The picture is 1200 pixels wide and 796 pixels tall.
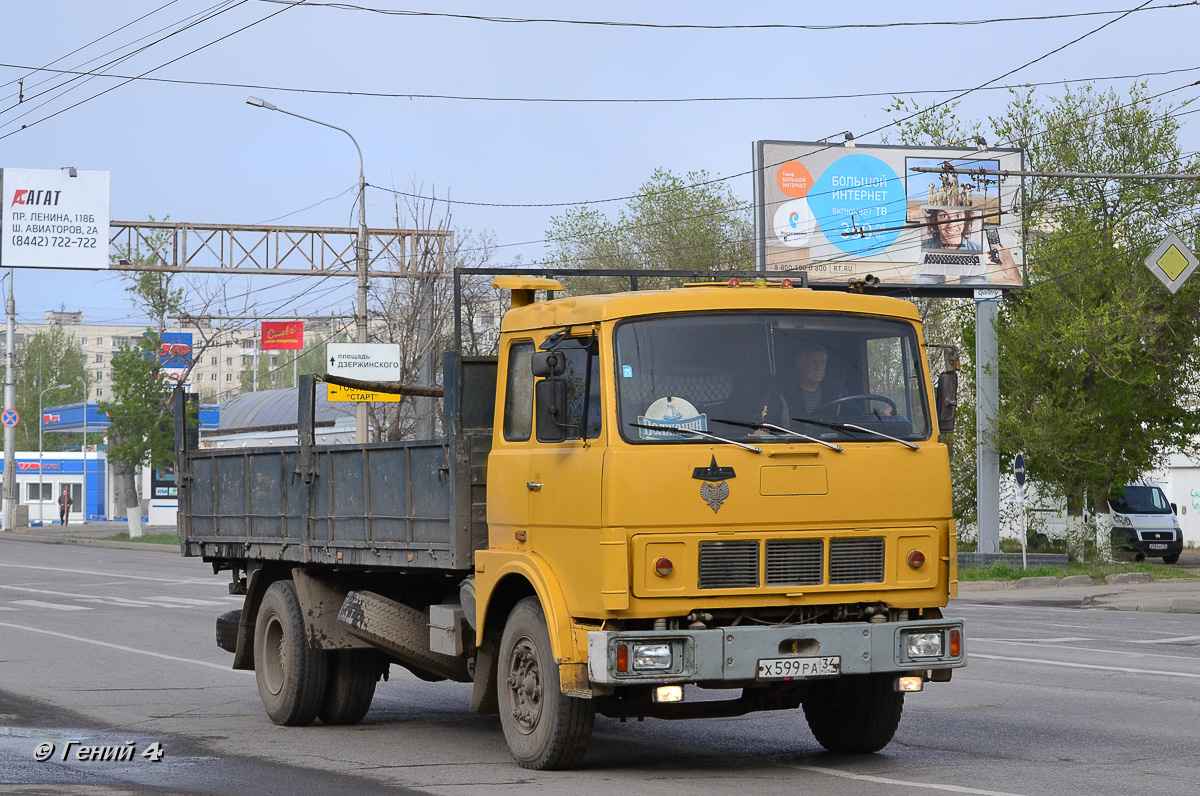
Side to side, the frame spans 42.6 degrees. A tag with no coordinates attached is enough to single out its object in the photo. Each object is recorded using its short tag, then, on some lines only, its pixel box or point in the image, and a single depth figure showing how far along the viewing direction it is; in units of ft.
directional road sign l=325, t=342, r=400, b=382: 118.01
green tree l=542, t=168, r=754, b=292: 185.57
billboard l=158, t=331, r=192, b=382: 163.02
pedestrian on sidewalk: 204.03
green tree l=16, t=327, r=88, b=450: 380.99
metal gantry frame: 129.18
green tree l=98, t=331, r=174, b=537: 158.81
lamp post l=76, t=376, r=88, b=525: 242.17
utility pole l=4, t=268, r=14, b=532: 186.65
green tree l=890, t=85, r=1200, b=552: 102.94
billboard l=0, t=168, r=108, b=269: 127.44
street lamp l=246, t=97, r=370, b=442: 115.96
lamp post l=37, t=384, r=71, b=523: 229.02
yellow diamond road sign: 76.28
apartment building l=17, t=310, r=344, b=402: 546.67
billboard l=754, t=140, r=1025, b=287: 113.29
